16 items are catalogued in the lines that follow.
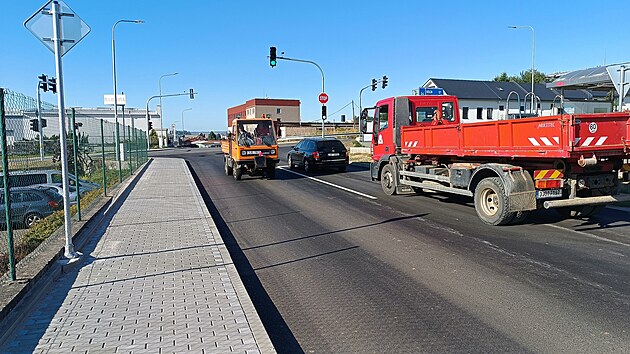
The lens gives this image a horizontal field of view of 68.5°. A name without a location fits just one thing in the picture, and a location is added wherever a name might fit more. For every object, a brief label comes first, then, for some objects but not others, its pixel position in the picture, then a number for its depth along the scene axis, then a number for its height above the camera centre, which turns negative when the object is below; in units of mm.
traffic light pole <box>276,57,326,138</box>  27094 +5217
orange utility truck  17938 +159
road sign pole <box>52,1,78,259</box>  5836 +599
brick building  86375 +7937
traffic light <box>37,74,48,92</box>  22281 +3513
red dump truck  7547 -365
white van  6504 -367
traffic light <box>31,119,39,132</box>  6818 +447
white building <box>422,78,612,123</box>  62812 +6668
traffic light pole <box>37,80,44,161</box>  6730 +402
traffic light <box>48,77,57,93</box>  20688 +3245
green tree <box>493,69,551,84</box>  95688 +14239
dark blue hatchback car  21172 -312
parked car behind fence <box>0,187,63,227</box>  8440 -997
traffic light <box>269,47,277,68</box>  26188 +5276
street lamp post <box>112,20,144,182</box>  27358 +6030
